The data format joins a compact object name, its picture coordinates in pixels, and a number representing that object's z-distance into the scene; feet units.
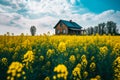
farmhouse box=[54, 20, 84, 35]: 67.38
